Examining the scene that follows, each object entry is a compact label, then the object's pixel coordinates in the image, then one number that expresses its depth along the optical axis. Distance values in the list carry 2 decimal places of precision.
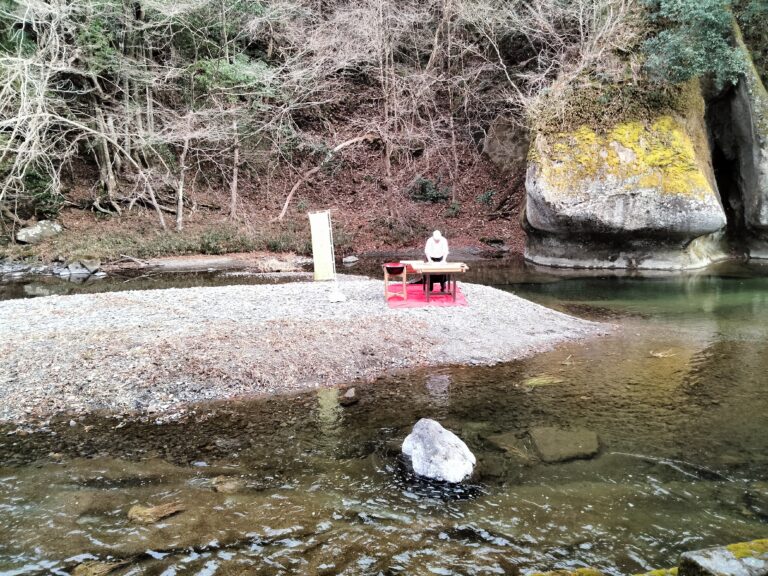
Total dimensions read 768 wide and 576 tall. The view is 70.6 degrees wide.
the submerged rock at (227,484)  4.79
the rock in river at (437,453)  4.96
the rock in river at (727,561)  2.24
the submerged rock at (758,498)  4.37
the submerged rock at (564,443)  5.44
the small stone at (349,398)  6.90
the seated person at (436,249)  11.14
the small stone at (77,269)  17.02
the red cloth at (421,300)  10.90
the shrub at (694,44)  16.00
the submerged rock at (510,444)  5.50
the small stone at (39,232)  19.23
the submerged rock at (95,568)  3.67
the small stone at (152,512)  4.28
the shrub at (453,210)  24.05
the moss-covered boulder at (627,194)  16.22
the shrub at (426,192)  25.17
